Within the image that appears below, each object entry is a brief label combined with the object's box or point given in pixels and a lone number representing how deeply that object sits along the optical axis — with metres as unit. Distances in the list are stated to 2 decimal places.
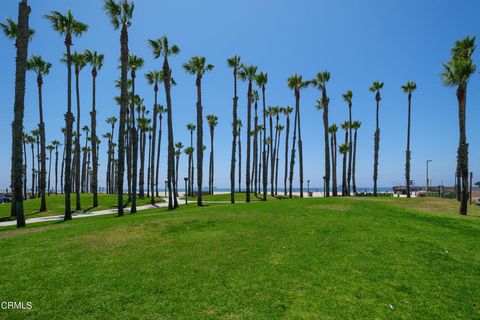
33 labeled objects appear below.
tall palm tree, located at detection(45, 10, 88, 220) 28.73
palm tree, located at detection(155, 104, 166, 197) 60.42
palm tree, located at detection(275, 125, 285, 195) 71.28
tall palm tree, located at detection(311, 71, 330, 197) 45.06
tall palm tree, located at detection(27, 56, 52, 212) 35.84
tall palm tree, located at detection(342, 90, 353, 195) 57.09
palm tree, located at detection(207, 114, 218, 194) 74.94
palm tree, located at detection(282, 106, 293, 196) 61.00
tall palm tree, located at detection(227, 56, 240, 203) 40.06
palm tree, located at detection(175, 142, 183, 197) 89.68
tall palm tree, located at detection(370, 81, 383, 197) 53.56
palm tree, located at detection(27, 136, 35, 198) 82.36
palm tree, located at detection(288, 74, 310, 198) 49.66
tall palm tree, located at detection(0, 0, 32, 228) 21.53
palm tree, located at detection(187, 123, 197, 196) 85.44
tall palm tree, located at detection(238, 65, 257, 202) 39.72
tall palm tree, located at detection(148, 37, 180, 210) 34.72
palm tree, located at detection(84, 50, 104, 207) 37.77
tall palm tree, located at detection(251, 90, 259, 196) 49.88
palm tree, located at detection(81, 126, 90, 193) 90.81
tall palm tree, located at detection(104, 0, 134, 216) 28.83
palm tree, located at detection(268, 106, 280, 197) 64.88
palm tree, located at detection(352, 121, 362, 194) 58.92
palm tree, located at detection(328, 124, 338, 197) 46.66
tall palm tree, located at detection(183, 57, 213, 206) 37.38
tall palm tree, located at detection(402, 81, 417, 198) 50.38
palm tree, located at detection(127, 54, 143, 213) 37.71
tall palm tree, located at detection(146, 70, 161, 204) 46.88
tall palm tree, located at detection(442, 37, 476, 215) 25.52
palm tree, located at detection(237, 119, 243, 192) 75.56
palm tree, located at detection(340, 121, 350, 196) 55.12
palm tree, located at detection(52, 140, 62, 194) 94.89
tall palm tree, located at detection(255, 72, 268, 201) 45.39
